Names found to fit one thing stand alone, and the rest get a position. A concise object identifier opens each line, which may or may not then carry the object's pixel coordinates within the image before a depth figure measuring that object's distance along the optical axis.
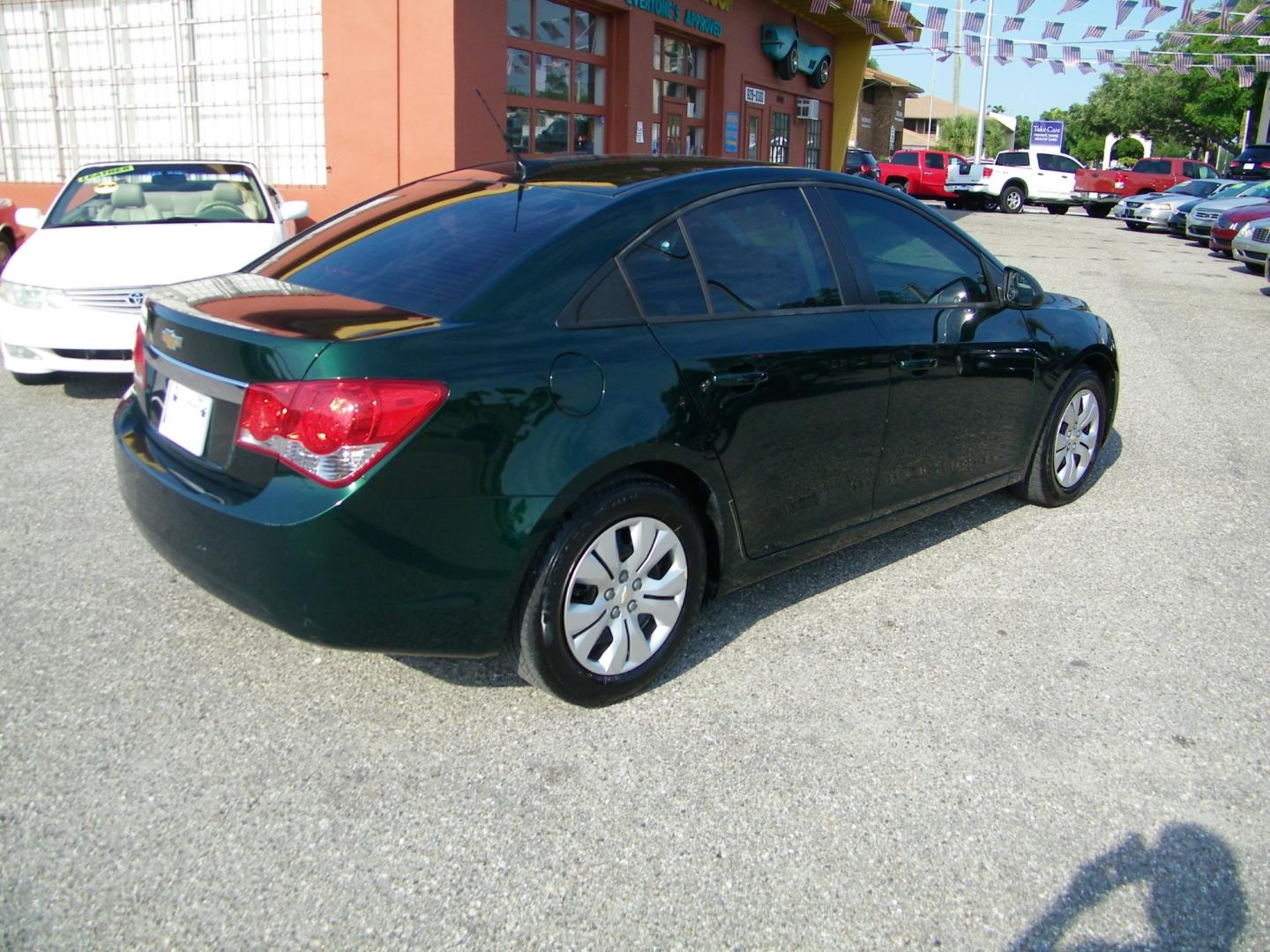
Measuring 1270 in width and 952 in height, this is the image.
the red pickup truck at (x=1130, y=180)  33.91
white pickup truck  33.47
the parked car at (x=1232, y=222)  19.52
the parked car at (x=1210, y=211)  22.47
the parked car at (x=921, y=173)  34.53
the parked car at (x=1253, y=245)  16.52
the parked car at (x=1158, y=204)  27.67
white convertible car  6.75
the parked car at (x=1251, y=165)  34.66
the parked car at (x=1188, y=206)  25.00
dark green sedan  2.83
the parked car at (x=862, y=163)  31.00
